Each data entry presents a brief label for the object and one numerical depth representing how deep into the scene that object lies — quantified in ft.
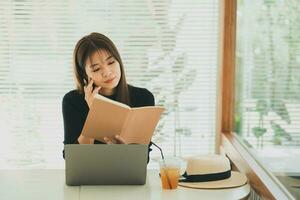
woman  7.45
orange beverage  6.15
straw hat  6.43
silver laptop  5.99
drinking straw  6.15
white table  5.93
